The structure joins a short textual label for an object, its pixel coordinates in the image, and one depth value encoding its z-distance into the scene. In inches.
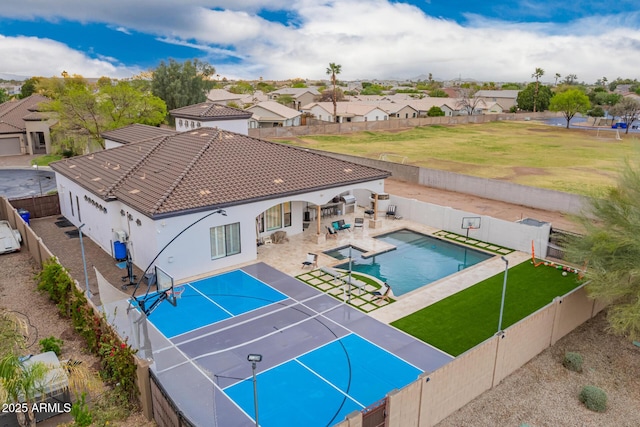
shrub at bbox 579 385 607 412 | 518.9
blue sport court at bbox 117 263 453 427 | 521.3
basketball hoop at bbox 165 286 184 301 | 603.2
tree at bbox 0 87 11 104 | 3596.7
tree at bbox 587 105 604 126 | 4355.3
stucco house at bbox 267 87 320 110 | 5093.5
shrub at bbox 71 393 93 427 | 428.5
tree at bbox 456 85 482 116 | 4569.4
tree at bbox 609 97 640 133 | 3380.9
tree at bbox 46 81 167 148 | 1772.9
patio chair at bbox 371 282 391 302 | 775.7
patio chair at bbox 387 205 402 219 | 1227.3
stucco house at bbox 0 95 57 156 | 2224.4
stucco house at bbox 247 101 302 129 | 3262.8
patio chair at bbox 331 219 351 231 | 1111.0
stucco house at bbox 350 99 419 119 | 4052.7
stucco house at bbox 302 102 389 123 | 3713.1
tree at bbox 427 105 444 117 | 4025.6
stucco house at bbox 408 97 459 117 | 4298.7
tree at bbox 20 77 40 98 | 3887.8
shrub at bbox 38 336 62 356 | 575.5
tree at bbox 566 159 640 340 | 598.2
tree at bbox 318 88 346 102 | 5113.2
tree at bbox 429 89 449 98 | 6136.8
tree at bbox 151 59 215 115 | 2874.0
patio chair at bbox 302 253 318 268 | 895.7
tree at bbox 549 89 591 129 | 3693.4
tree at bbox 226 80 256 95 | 6550.2
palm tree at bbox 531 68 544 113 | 4488.2
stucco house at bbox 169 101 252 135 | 1413.6
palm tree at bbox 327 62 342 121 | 3703.2
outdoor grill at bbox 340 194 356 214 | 1253.5
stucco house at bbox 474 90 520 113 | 5388.8
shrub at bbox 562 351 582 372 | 591.4
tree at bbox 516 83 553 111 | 4697.3
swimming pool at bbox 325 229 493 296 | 880.2
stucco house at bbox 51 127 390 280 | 850.1
